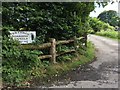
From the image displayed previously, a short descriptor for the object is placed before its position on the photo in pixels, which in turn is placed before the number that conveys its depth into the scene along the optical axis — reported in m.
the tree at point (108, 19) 55.68
